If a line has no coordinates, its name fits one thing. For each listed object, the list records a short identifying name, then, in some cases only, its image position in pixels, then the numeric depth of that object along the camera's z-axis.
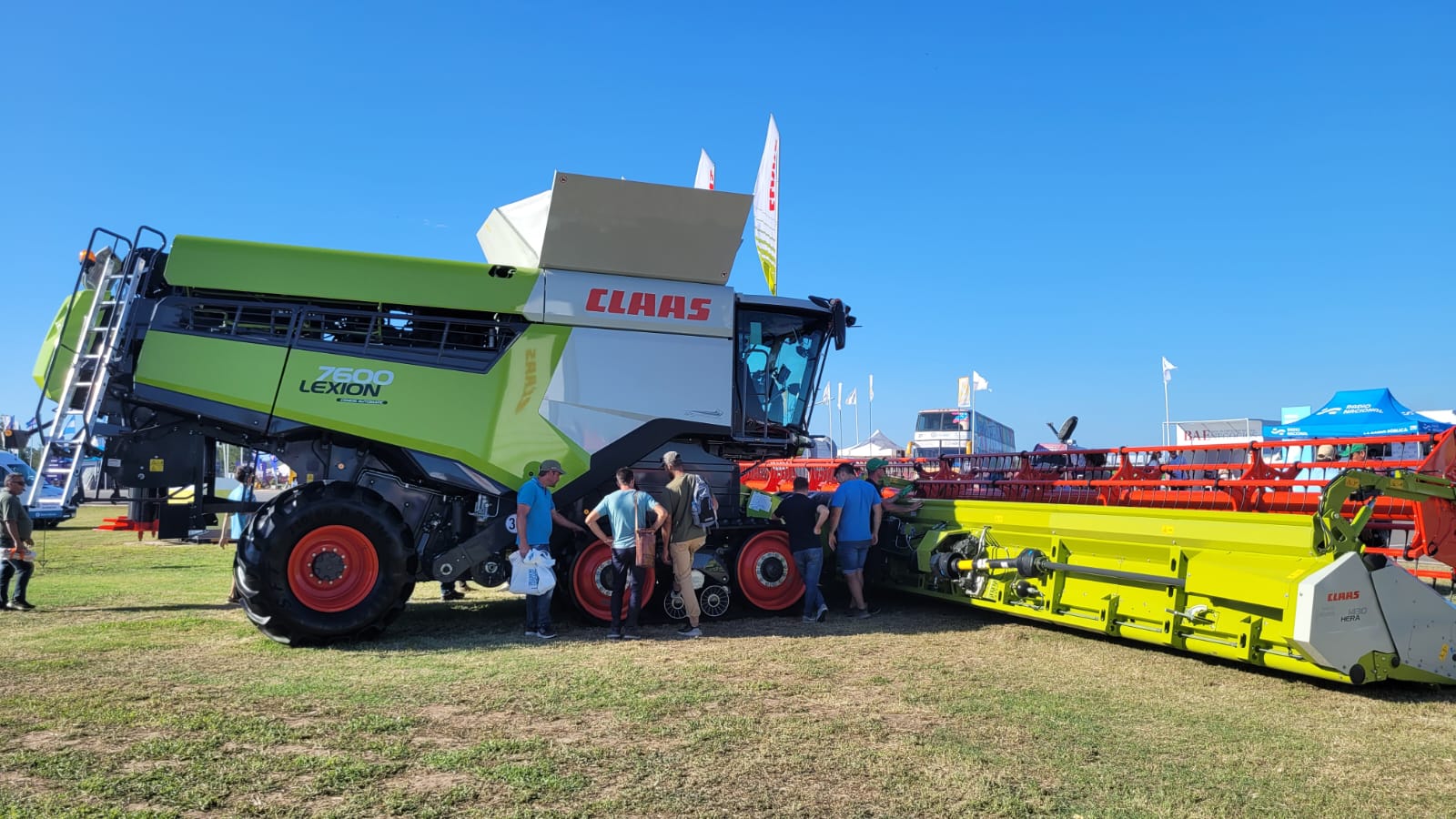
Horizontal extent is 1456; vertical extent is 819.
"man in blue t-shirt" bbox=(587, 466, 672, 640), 7.77
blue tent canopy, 17.98
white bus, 36.27
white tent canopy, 41.30
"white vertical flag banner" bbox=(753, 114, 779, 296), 17.00
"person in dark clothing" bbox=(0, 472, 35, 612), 8.66
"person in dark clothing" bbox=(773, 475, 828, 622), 8.80
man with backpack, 7.99
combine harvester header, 5.90
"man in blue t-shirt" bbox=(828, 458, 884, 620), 8.99
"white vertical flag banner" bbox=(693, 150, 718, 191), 17.89
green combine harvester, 7.47
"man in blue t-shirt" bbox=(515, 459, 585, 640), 7.71
